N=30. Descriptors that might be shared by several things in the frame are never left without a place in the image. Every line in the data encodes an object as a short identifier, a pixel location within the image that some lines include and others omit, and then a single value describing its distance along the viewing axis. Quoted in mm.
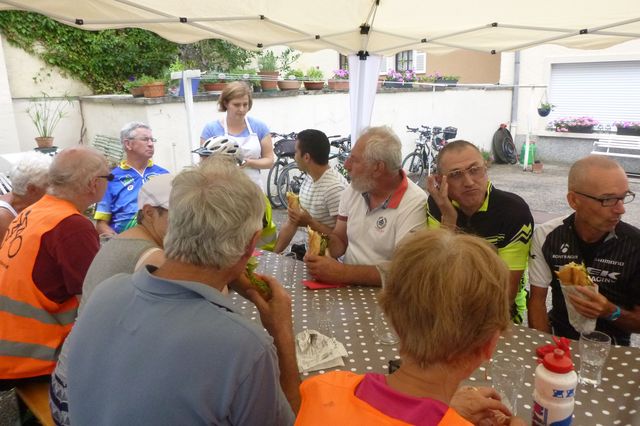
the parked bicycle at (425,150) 11476
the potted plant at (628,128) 12250
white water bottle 1434
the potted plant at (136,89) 7633
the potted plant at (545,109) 13617
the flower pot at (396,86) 12165
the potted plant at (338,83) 10531
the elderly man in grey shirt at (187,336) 1256
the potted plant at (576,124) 13297
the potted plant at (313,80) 10034
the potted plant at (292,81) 9445
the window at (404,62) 18953
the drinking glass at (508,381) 1699
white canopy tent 3969
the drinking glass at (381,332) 2162
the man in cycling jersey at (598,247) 2357
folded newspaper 1993
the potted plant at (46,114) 8009
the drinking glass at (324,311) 2318
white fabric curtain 5207
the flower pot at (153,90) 7430
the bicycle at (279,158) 8469
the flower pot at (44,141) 7745
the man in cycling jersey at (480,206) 2707
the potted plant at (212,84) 8469
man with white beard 3057
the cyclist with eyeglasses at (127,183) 4074
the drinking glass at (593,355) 1826
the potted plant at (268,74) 9102
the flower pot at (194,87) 7730
